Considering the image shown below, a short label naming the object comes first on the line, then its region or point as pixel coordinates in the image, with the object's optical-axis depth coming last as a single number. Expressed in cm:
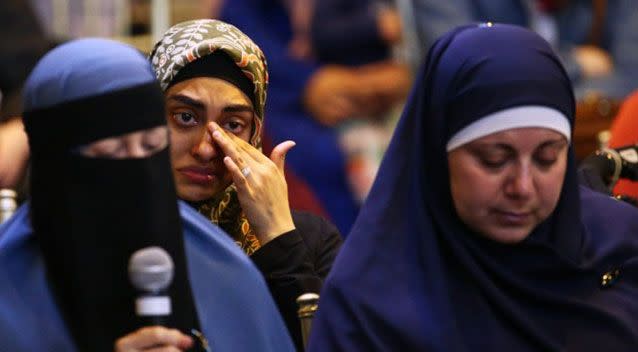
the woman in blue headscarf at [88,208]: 696
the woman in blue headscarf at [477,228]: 749
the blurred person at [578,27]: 1417
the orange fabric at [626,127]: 1030
